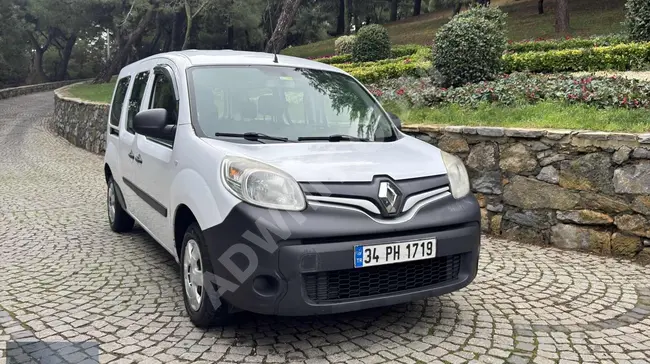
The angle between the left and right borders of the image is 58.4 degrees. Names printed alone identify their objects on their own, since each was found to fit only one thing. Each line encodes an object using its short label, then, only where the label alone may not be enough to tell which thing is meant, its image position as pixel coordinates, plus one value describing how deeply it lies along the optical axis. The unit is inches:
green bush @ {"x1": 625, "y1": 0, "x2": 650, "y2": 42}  495.5
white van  127.6
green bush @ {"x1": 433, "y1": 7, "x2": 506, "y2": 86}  401.7
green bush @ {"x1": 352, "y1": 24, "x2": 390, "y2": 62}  760.3
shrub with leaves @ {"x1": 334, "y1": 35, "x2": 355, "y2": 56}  953.5
